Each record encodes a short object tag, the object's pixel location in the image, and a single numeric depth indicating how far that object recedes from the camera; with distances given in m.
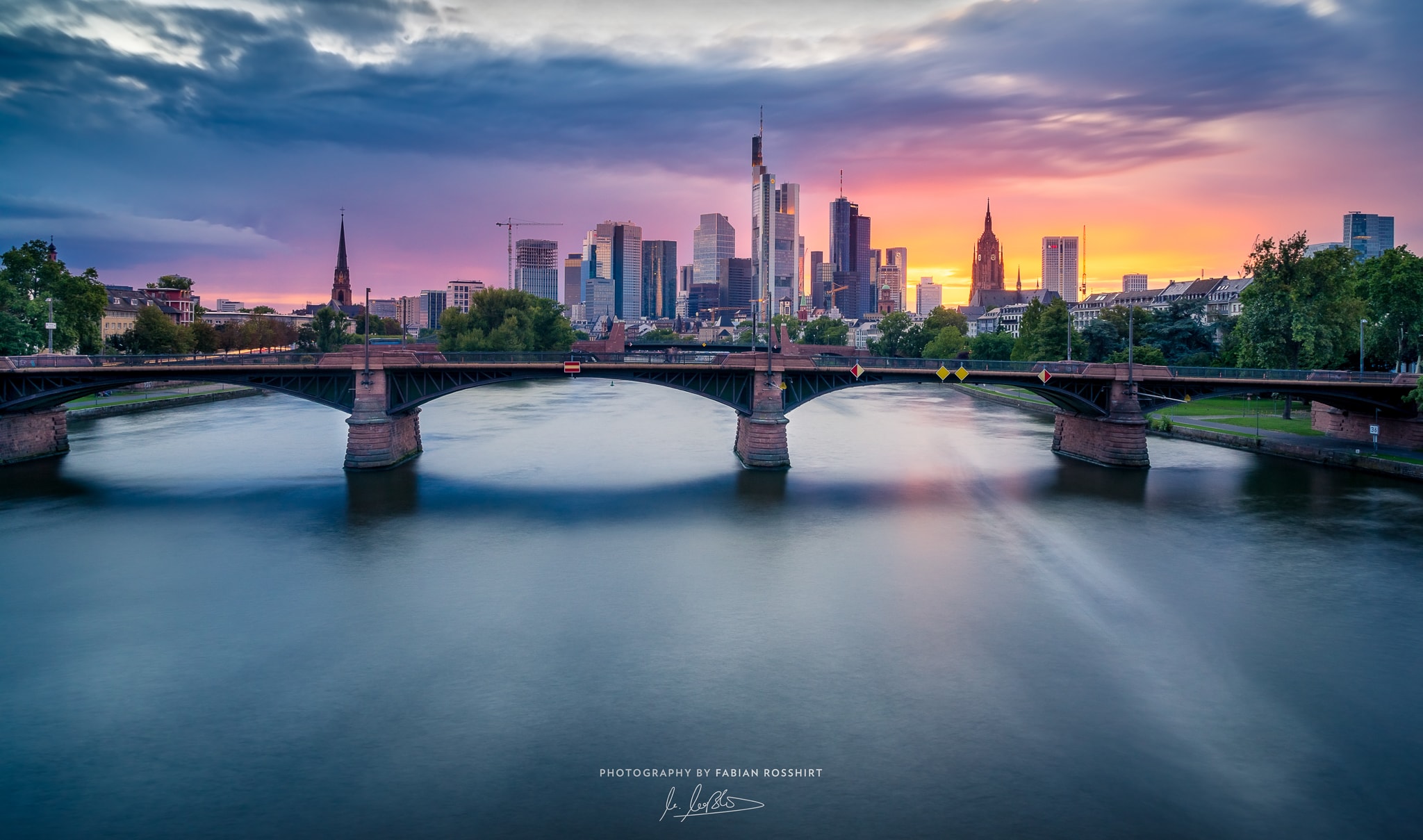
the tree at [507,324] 144.25
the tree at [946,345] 154.25
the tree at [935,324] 189.75
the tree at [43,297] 77.06
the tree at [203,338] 121.12
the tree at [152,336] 108.25
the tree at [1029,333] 113.06
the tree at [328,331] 151.50
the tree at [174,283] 178.75
